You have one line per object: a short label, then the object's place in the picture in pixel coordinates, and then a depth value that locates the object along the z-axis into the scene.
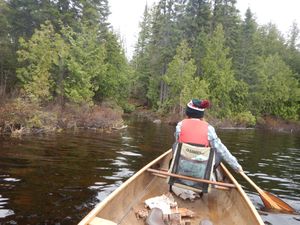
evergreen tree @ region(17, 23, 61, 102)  12.53
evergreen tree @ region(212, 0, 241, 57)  27.66
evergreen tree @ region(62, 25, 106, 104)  14.34
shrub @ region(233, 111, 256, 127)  23.96
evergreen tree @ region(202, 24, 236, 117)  24.53
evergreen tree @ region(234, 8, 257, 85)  27.13
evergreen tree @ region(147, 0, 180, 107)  26.08
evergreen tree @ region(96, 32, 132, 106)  18.47
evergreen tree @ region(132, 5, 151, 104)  29.91
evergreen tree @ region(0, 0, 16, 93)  14.63
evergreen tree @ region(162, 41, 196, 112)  23.34
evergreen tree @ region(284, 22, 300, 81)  30.64
